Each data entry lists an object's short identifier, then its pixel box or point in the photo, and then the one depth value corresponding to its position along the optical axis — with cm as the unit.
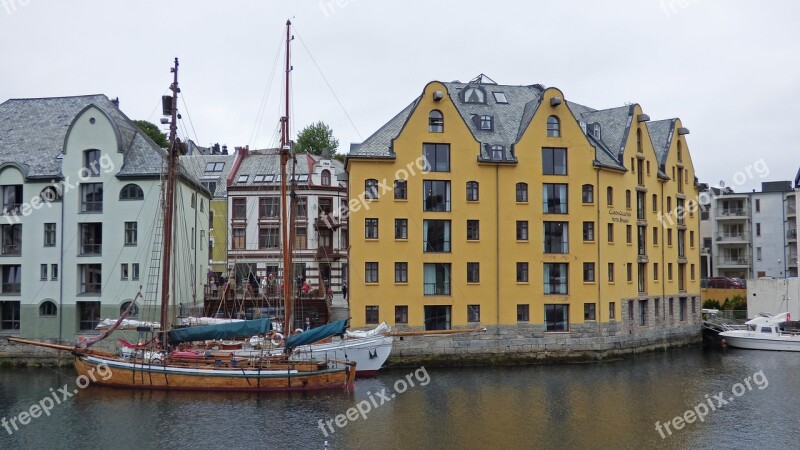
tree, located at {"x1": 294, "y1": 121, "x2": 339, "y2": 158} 9369
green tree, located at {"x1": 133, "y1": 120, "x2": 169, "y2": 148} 8544
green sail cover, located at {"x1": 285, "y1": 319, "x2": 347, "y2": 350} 4088
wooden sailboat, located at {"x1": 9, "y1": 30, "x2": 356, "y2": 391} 3975
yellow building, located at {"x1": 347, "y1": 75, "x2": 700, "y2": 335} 4894
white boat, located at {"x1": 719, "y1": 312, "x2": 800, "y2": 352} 5762
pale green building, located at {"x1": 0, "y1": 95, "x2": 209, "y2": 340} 5019
